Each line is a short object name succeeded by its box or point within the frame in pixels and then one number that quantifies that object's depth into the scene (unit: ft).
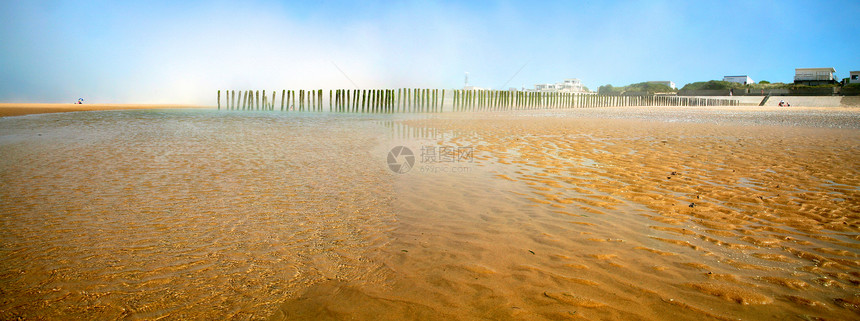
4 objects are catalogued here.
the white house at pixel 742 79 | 268.00
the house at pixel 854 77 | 173.02
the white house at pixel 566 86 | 349.90
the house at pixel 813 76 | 194.39
